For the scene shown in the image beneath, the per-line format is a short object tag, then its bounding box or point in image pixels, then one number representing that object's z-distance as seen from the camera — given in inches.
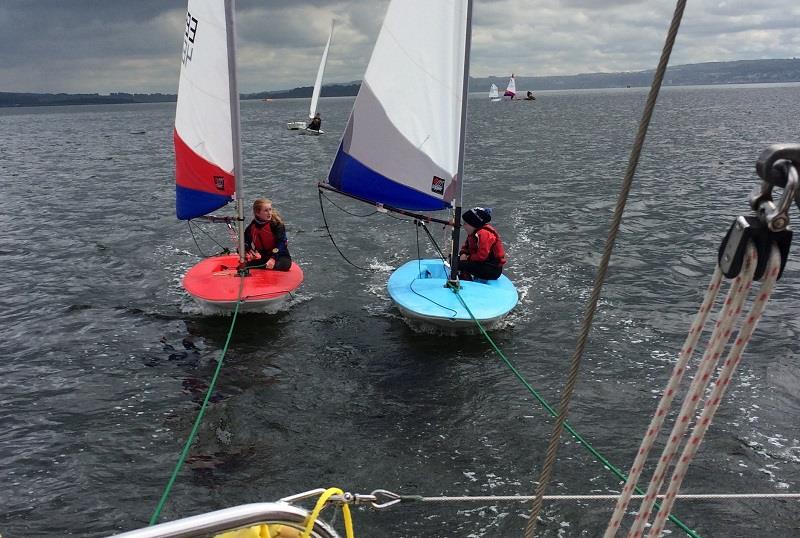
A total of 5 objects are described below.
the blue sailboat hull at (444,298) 378.9
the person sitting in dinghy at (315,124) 2194.9
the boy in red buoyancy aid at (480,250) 424.2
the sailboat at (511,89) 5324.8
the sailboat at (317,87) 2016.5
